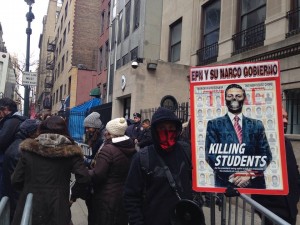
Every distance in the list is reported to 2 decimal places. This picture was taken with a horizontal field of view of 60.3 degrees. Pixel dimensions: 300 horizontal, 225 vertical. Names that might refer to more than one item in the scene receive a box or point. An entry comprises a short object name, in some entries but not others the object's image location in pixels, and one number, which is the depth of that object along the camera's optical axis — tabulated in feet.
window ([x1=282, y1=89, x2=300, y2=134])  20.40
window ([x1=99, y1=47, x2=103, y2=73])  70.84
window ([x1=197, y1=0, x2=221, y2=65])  31.09
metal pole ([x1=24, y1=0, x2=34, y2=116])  30.08
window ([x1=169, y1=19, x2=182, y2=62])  38.20
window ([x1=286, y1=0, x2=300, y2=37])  21.30
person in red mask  7.02
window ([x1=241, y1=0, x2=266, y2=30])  25.15
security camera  31.68
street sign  28.59
